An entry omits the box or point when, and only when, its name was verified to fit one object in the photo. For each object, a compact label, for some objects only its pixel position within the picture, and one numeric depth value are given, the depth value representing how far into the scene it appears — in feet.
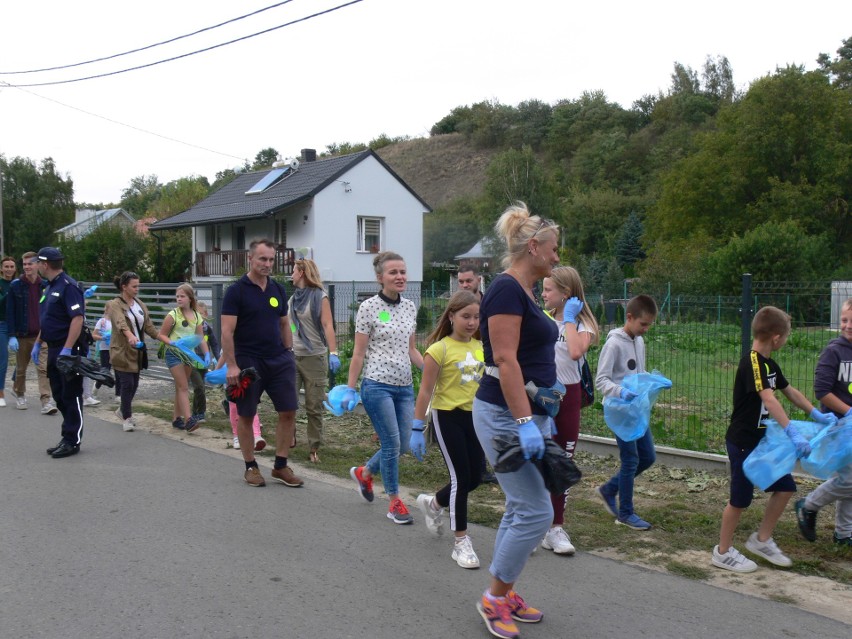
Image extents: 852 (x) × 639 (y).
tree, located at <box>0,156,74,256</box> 191.31
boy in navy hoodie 16.22
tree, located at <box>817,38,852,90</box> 190.41
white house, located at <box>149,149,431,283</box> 115.65
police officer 25.29
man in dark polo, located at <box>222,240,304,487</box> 20.72
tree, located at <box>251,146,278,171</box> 352.69
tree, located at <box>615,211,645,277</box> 178.19
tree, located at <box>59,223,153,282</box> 133.08
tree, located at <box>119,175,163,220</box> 327.74
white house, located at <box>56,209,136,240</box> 166.71
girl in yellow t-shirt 15.89
